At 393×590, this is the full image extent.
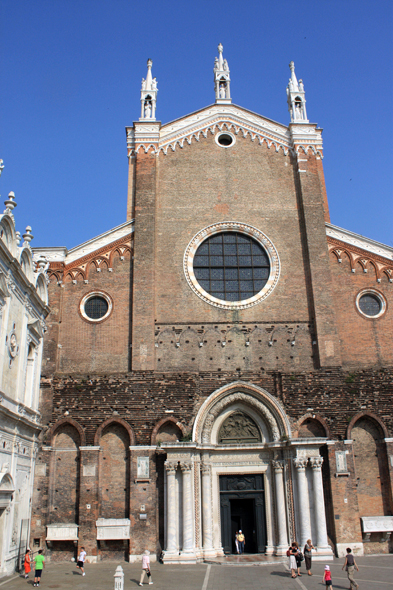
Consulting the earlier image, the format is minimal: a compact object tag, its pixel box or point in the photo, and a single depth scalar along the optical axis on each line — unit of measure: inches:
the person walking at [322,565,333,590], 463.5
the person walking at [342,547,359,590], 471.6
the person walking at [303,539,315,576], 560.7
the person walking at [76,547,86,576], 583.2
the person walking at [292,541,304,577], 553.6
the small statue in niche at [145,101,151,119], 894.4
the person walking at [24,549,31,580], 549.6
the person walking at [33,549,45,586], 502.0
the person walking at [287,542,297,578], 544.5
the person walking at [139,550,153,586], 510.0
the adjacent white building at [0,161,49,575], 549.0
